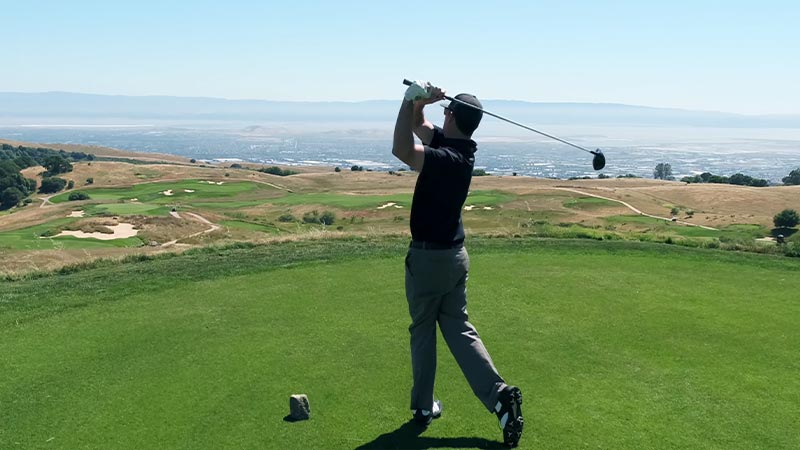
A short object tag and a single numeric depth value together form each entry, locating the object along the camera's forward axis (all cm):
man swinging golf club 483
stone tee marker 505
